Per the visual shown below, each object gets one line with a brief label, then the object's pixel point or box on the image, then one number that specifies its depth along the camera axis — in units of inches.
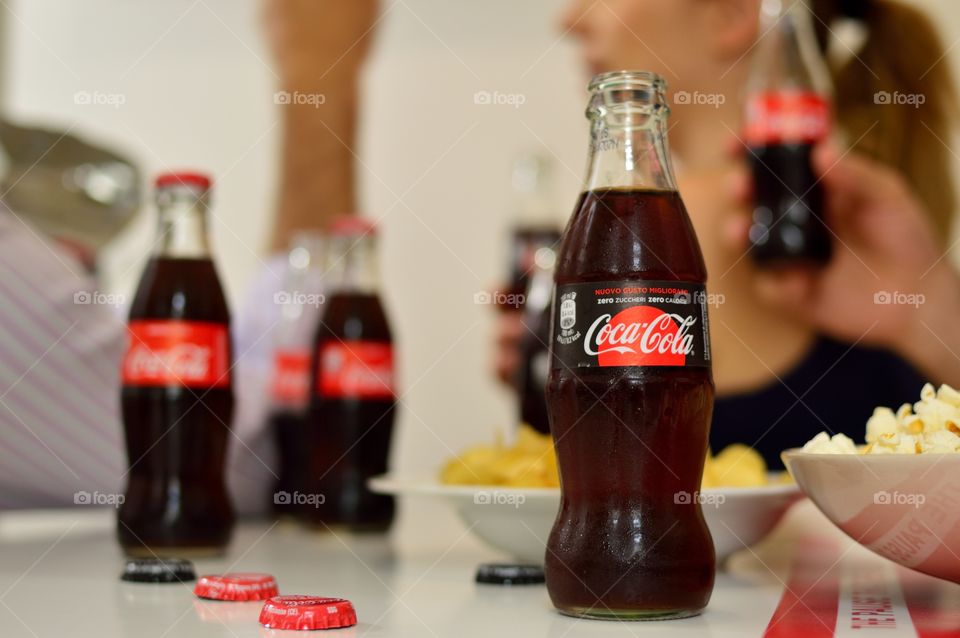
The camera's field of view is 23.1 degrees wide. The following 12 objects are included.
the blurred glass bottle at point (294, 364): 48.3
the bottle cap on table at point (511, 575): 35.0
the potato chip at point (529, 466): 37.0
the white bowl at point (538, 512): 34.9
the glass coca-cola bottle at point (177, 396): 38.9
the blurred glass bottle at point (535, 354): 51.4
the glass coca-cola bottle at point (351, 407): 45.3
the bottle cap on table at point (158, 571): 34.8
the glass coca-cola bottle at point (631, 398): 31.7
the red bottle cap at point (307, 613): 30.7
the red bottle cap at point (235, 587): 33.0
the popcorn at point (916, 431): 31.8
